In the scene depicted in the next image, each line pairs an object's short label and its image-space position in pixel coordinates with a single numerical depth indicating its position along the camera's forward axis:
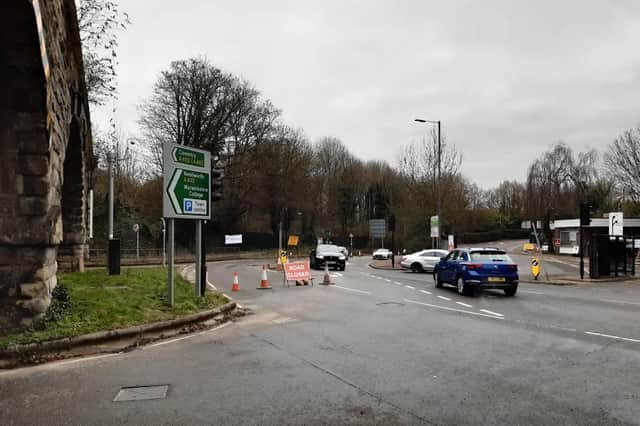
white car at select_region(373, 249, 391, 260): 50.00
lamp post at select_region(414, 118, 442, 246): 30.30
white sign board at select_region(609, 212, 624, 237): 22.05
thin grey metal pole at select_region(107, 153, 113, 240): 23.46
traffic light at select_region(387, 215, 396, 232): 34.38
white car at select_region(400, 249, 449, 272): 29.94
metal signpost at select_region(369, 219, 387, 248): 58.25
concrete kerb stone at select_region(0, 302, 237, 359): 6.85
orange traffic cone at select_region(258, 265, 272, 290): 18.11
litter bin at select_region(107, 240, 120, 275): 17.12
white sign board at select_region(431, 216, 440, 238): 33.00
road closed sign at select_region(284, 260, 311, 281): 19.22
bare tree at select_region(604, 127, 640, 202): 37.69
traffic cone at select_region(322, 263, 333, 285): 19.50
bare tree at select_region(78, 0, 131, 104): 18.58
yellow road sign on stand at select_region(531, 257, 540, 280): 22.69
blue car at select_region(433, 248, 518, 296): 15.38
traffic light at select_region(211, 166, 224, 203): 13.55
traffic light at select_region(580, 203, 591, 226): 21.58
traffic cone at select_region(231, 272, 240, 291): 17.47
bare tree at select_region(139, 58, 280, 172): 42.47
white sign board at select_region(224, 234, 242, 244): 51.53
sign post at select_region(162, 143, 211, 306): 11.25
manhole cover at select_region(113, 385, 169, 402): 5.24
